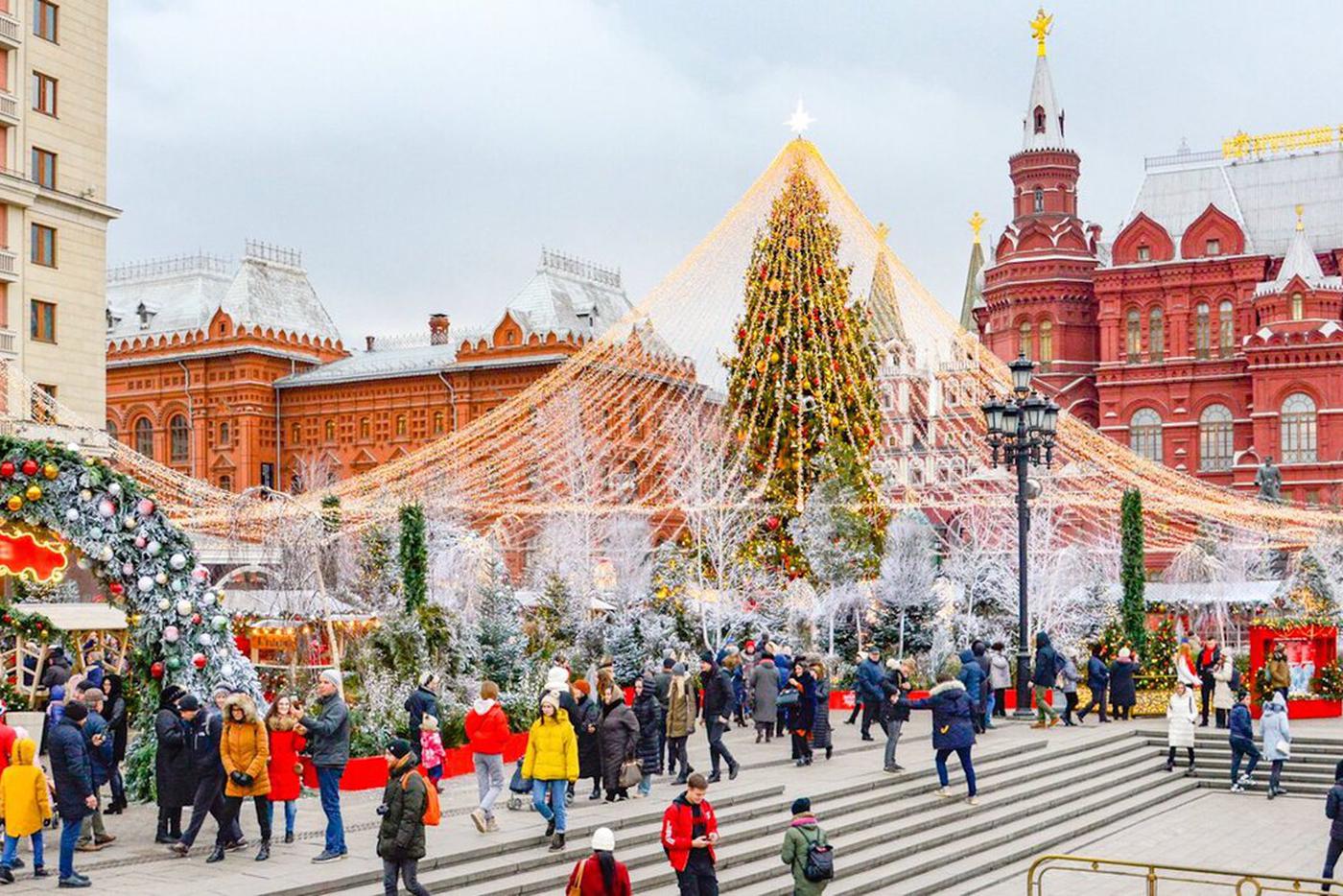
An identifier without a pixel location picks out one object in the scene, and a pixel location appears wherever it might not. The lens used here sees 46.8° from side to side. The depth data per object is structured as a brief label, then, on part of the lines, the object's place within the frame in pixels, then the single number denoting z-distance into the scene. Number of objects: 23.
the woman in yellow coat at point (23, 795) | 13.05
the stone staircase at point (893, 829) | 14.49
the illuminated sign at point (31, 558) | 18.47
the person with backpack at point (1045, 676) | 25.33
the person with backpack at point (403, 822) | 12.23
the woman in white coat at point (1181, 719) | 23.42
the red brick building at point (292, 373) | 64.69
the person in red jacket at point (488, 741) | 15.53
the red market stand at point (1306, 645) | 27.39
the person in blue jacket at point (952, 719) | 18.34
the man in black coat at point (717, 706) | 18.64
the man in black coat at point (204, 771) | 14.09
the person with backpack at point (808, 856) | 11.77
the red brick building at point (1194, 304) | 64.38
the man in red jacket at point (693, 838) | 12.05
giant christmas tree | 35.09
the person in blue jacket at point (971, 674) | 21.94
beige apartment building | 35.97
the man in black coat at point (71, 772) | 13.37
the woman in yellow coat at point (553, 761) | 14.83
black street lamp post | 24.39
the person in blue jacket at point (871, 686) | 21.08
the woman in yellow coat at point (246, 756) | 13.98
